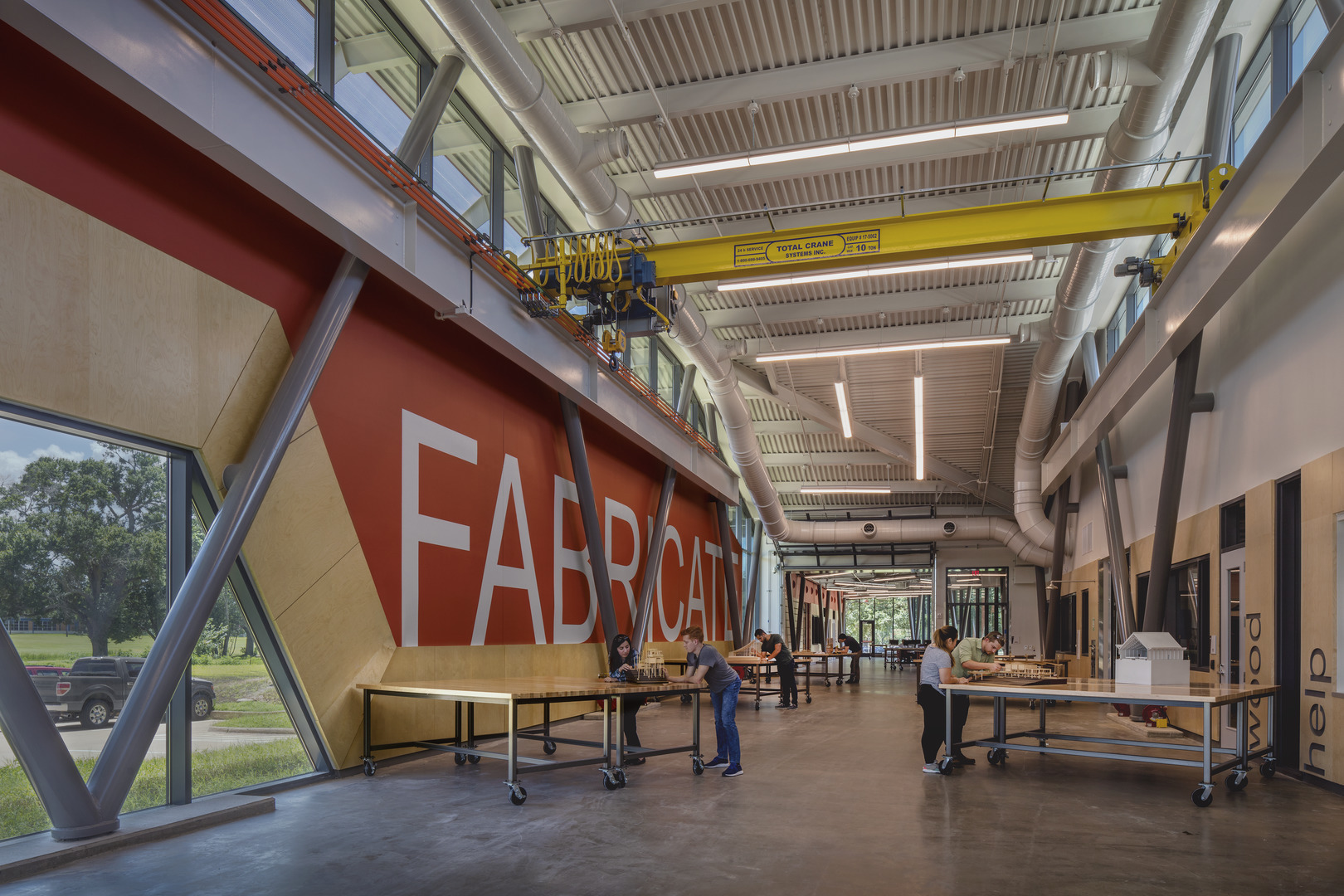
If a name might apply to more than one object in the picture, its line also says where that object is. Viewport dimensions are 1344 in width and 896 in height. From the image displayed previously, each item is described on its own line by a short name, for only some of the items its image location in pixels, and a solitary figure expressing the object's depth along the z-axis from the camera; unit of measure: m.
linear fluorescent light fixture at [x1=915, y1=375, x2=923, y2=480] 15.68
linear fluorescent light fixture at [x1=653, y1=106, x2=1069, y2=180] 8.16
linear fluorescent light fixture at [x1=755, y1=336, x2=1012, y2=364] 13.88
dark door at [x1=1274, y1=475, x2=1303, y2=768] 7.91
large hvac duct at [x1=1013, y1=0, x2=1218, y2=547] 8.27
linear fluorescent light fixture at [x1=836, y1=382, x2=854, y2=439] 15.82
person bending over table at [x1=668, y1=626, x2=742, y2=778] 7.74
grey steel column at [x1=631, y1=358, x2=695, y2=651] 14.77
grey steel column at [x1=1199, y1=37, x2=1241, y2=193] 9.31
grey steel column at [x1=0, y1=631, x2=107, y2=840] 4.77
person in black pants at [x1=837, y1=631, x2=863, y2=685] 21.02
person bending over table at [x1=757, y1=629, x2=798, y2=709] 14.82
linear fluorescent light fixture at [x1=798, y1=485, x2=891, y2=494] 23.86
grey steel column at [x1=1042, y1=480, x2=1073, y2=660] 19.11
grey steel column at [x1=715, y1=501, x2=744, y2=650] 21.84
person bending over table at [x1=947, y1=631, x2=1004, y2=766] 8.30
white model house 8.03
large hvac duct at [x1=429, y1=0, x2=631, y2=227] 7.58
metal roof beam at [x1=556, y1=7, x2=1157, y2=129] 9.48
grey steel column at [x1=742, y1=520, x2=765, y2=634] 25.16
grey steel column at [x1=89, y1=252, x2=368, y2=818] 5.29
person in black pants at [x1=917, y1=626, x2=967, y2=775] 8.09
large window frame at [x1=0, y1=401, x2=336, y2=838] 5.98
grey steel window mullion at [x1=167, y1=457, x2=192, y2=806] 6.03
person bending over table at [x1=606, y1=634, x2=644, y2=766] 8.73
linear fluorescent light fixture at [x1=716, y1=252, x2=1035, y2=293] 10.73
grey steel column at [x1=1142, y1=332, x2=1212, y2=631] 10.04
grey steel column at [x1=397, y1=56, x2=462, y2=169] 8.40
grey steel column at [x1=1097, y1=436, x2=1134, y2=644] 13.08
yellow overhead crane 9.44
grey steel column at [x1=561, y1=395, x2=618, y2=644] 12.36
